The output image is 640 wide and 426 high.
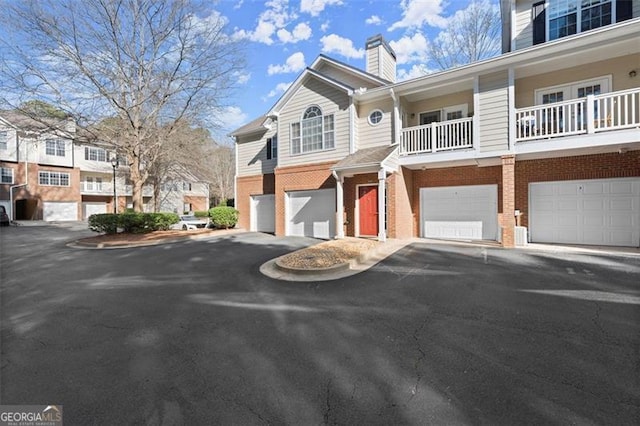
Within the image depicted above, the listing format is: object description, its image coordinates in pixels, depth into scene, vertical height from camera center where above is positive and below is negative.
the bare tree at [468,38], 19.11 +11.70
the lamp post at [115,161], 18.20 +3.24
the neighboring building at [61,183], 27.94 +3.35
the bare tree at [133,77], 13.58 +6.87
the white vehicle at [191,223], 20.78 -0.73
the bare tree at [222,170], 36.97 +5.43
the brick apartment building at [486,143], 9.11 +2.38
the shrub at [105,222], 13.56 -0.38
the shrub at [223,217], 16.16 -0.25
